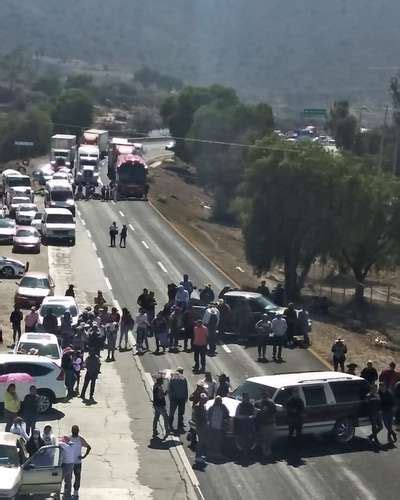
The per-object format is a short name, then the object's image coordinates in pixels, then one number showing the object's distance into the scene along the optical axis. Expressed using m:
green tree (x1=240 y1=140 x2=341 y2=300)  52.72
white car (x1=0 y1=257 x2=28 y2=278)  47.47
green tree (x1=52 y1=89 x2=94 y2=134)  160.34
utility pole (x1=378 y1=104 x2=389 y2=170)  90.14
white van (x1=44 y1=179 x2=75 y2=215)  66.23
